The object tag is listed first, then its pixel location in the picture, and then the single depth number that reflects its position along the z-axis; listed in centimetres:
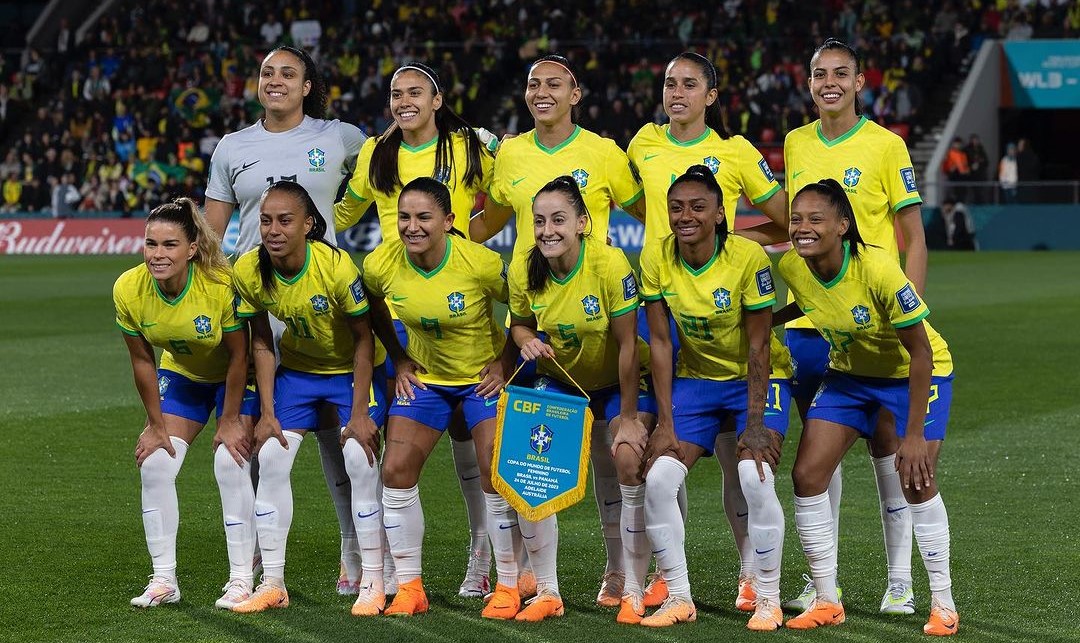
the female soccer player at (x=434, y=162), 1247
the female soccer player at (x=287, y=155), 1298
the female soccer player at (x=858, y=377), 1081
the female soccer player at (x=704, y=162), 1201
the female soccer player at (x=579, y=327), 1126
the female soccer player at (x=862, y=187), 1181
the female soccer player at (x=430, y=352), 1165
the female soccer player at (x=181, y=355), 1186
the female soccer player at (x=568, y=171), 1216
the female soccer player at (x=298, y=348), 1171
